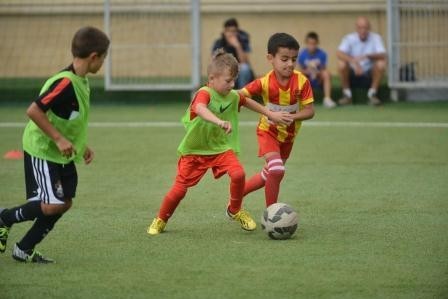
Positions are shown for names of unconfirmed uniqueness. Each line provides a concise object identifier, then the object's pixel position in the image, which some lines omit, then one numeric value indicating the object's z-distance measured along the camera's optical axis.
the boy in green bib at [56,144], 13.58
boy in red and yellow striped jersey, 16.70
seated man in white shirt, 35.56
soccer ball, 15.56
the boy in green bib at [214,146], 16.11
